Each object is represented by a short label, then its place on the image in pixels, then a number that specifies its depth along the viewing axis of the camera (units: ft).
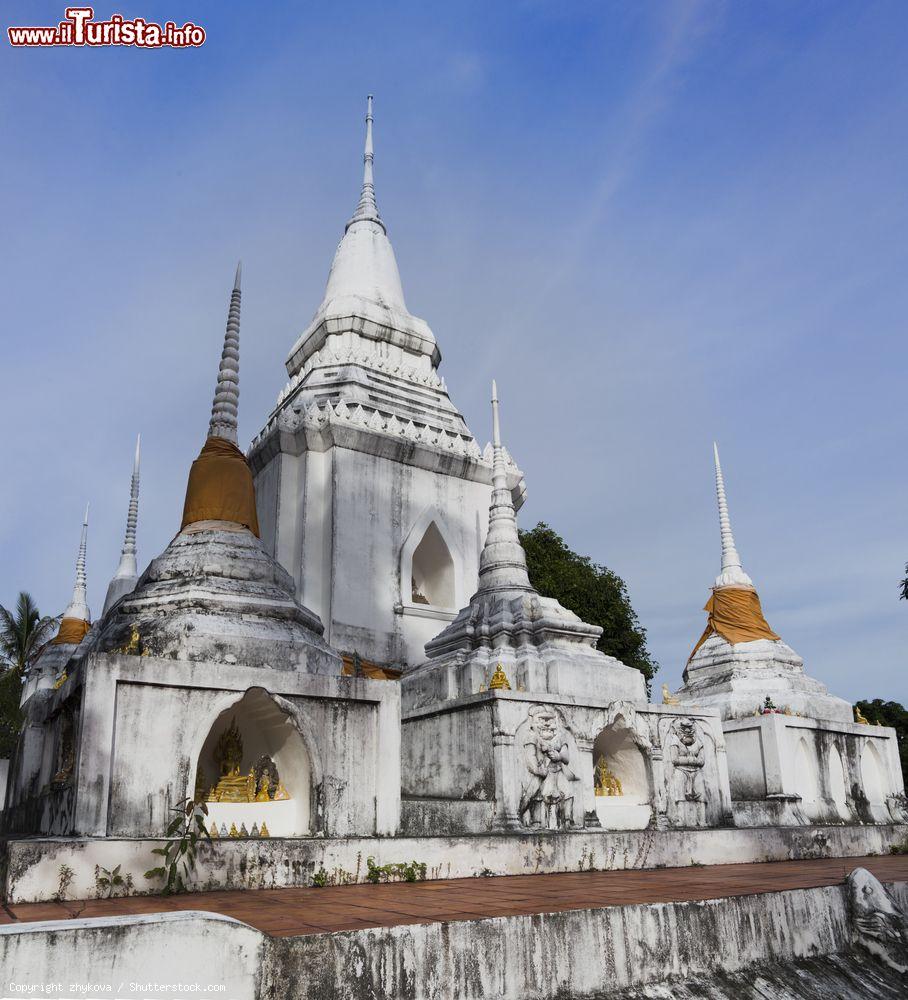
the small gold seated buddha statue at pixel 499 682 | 37.09
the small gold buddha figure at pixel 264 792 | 27.76
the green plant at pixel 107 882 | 21.13
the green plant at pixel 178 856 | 21.63
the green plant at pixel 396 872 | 24.48
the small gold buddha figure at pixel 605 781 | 39.70
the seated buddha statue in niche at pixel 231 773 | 27.55
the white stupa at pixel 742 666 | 56.18
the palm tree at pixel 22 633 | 106.01
